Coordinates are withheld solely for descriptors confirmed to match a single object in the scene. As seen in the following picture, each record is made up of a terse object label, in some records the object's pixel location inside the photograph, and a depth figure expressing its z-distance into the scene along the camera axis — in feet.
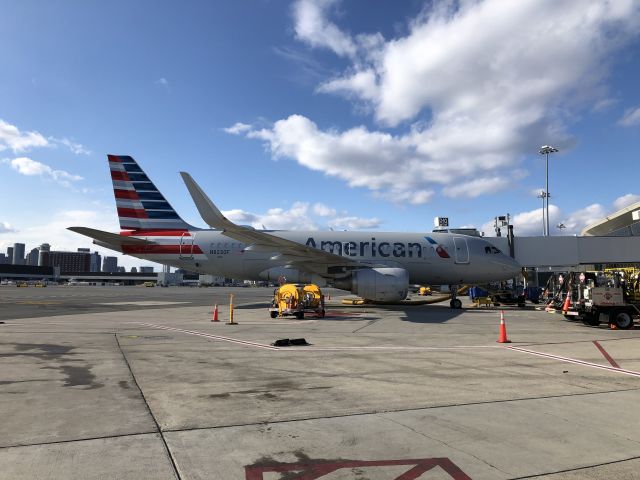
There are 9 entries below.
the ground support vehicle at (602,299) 53.67
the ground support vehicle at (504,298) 96.53
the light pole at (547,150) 167.43
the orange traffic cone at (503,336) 39.93
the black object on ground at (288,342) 36.32
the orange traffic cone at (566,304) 57.77
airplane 81.56
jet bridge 152.15
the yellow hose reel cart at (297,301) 62.28
